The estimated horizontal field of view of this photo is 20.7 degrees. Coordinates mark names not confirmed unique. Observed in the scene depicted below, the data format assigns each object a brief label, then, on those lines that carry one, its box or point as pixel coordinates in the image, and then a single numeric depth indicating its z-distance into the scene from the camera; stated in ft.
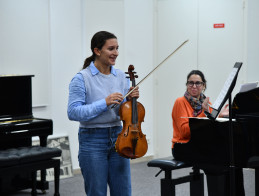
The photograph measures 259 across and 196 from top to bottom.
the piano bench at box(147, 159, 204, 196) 16.09
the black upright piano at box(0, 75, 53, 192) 21.94
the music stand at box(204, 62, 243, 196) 12.90
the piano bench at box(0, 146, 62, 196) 20.05
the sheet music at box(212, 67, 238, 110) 12.95
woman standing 12.49
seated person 16.65
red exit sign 28.04
